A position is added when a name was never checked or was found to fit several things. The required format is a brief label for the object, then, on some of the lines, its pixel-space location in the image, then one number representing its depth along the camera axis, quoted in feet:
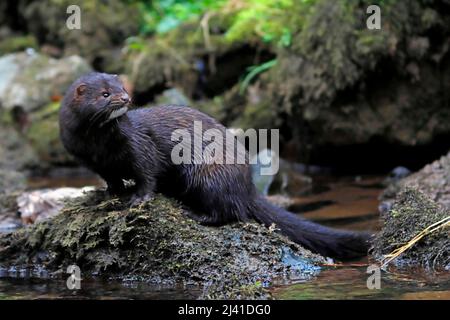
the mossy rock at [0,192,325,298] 17.65
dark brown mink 18.85
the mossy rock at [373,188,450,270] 18.22
